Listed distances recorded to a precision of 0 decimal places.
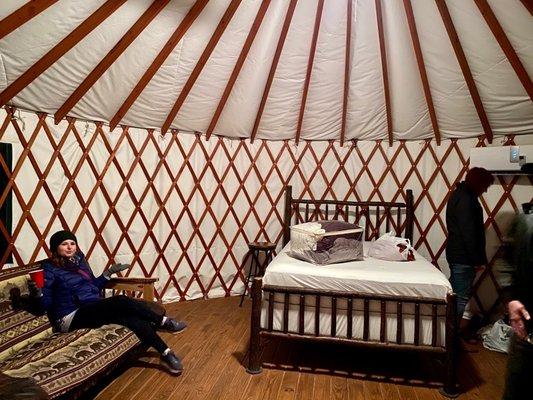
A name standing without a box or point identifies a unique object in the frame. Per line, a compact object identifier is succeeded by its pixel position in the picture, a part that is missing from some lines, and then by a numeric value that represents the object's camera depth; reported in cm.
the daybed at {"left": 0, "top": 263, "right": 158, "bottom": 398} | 165
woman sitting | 223
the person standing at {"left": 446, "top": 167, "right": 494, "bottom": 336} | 254
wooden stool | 364
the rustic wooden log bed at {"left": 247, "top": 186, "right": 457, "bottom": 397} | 221
